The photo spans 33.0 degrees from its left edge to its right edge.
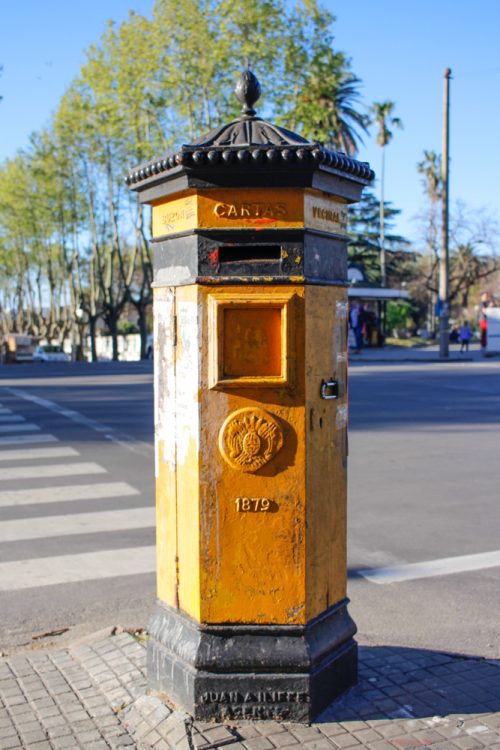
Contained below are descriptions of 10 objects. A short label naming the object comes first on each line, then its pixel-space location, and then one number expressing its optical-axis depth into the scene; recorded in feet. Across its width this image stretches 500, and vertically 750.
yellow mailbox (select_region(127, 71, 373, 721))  11.86
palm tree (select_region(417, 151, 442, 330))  198.70
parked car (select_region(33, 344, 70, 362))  166.54
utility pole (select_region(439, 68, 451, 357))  109.29
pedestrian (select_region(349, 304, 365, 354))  143.33
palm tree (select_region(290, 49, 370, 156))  110.73
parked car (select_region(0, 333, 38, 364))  159.94
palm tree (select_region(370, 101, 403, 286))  206.18
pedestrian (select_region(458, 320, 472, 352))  131.44
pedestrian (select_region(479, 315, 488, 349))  118.83
